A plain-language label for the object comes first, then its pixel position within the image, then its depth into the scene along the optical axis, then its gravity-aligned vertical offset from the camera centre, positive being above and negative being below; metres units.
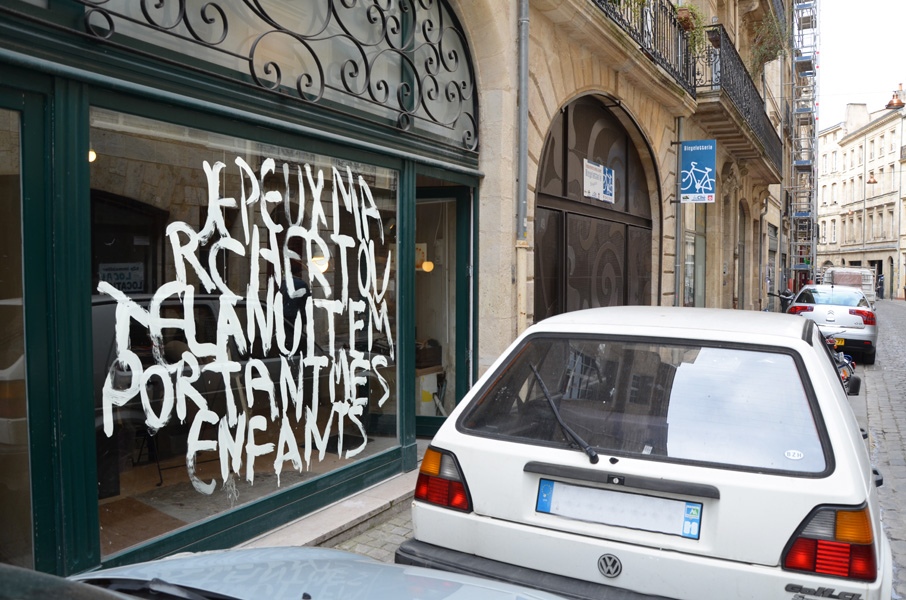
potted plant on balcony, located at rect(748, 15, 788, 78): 17.25 +6.09
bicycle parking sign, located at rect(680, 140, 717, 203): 11.84 +1.92
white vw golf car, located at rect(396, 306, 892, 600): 2.17 -0.66
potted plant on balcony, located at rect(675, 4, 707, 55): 11.45 +4.36
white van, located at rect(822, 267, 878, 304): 29.75 +0.13
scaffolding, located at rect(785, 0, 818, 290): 34.31 +7.19
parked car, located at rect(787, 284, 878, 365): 13.47 -0.70
